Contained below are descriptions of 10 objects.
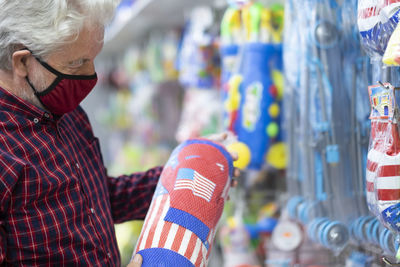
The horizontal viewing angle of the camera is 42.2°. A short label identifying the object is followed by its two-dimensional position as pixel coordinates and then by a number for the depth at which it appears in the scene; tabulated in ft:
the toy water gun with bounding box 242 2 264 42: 5.38
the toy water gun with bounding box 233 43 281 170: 5.35
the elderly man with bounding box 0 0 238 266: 3.29
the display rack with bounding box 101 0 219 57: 7.93
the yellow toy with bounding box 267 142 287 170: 5.47
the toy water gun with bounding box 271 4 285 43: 5.51
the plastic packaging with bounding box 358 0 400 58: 2.87
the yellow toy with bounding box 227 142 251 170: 5.24
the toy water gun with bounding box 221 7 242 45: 5.66
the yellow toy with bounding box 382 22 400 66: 2.56
